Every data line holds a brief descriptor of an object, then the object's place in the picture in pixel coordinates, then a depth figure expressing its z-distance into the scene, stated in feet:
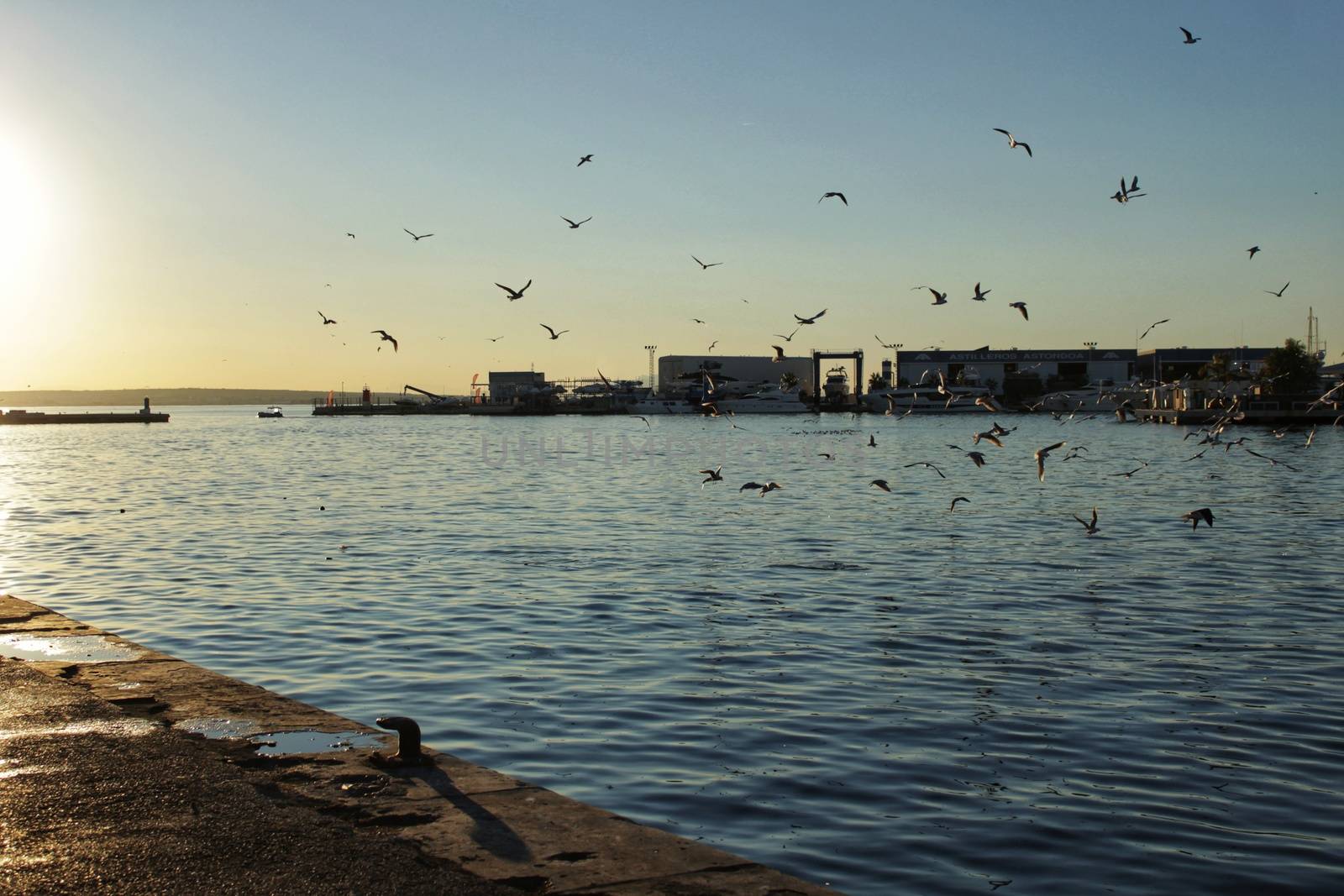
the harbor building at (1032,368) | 597.11
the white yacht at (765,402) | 632.38
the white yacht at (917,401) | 555.69
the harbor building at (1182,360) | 570.87
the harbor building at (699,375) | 618.89
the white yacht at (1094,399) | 462.60
